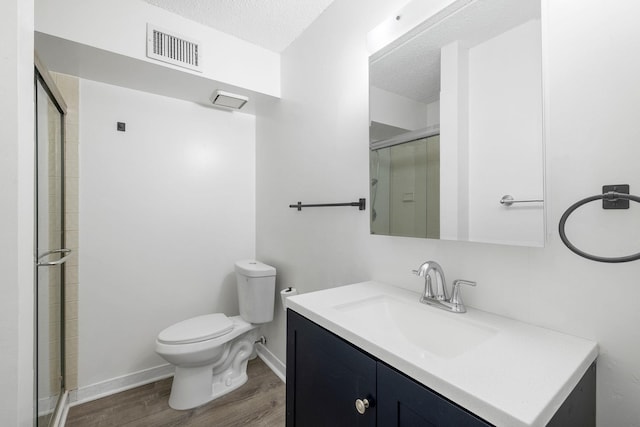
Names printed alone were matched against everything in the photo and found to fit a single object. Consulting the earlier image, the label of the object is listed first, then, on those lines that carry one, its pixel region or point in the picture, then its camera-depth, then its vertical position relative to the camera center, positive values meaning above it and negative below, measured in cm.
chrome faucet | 95 -27
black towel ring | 63 -2
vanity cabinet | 59 -46
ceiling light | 198 +83
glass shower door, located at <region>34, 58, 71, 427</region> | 118 -16
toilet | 164 -78
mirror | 82 +30
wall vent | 162 +98
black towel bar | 140 +5
